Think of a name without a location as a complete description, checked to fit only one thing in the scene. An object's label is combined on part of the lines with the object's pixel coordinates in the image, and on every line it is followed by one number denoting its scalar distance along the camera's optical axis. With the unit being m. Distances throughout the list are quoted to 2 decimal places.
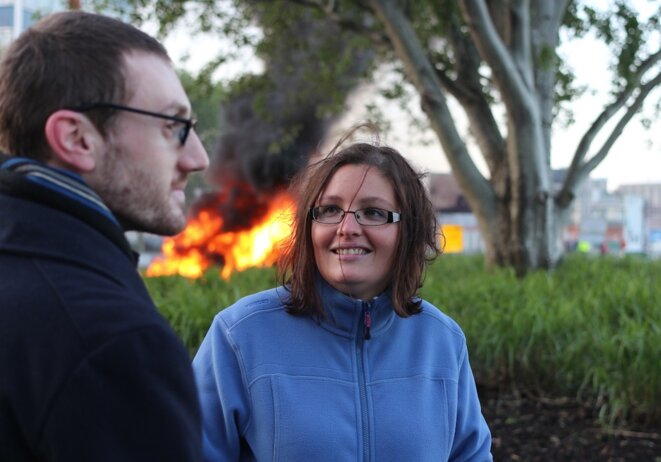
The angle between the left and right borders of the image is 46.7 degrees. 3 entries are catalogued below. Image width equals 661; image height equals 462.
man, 1.07
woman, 1.97
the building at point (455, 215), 28.38
